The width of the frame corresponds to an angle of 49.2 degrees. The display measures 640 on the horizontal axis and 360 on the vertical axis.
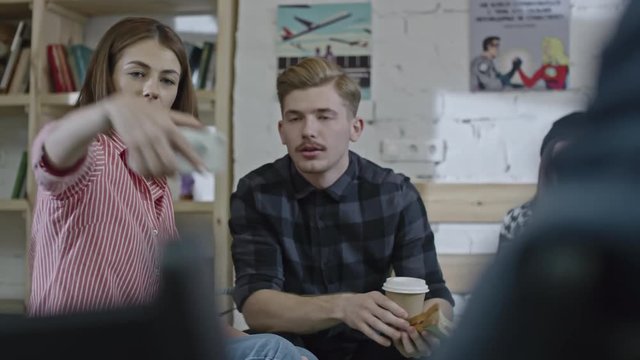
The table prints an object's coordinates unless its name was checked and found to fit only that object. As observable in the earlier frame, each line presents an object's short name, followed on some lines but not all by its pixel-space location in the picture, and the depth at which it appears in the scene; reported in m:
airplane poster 2.41
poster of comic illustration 2.32
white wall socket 2.37
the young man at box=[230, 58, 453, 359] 1.42
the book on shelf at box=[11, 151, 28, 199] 2.66
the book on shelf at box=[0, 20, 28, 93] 2.64
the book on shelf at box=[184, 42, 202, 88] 2.50
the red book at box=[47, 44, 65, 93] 2.60
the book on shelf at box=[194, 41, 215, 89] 2.50
